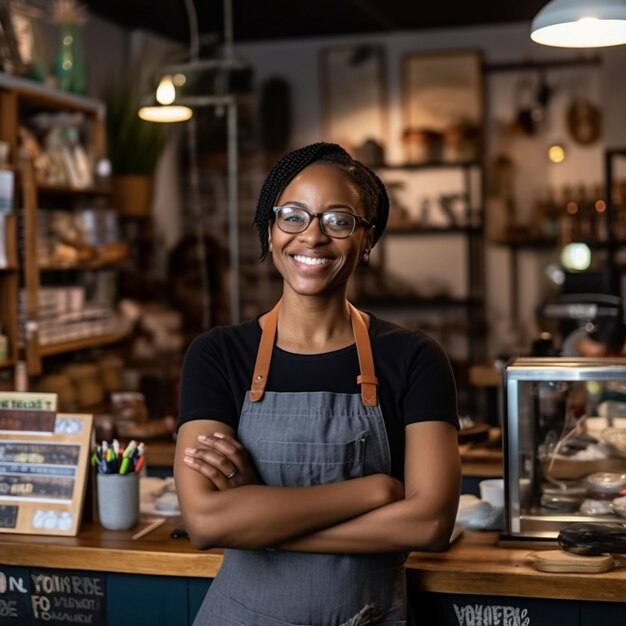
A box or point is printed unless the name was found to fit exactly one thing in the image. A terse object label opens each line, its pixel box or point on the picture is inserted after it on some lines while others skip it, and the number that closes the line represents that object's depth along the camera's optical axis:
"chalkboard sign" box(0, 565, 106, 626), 2.74
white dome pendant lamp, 3.29
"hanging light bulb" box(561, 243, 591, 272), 6.86
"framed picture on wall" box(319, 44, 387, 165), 8.98
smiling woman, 2.12
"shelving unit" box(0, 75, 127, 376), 5.43
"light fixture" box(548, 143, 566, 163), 8.60
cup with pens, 2.88
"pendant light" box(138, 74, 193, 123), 5.44
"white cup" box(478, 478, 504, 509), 2.98
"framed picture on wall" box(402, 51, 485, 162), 8.62
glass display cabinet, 2.67
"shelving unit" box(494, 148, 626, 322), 6.85
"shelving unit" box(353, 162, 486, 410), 8.60
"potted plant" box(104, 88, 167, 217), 7.08
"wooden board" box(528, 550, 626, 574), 2.45
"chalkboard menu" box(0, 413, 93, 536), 2.88
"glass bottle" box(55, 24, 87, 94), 6.14
